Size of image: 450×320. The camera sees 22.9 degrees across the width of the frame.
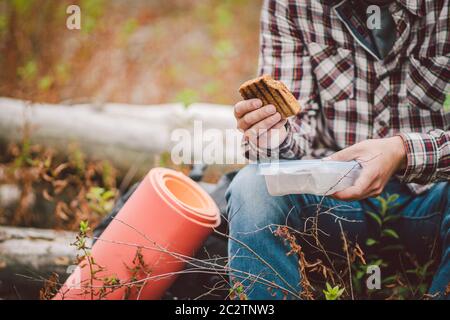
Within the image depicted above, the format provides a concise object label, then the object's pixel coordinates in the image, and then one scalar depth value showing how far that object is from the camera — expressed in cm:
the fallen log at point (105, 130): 268
